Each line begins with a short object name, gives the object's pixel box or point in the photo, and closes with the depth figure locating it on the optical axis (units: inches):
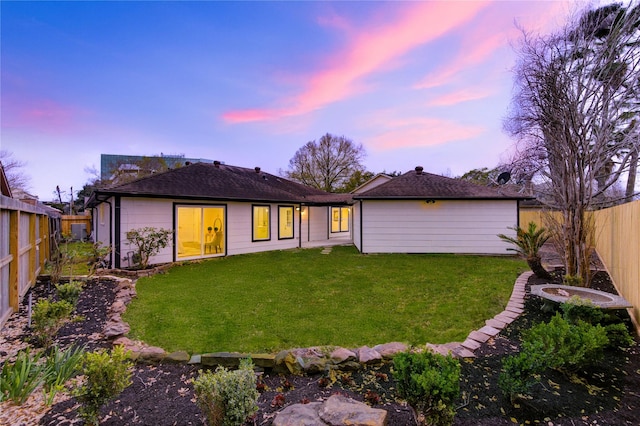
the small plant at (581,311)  140.6
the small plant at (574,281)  211.2
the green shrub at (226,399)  76.9
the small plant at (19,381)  86.4
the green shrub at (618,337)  126.9
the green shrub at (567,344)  102.5
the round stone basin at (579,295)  151.7
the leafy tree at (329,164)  1152.2
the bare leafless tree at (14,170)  939.2
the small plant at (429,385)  75.7
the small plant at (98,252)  290.5
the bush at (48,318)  132.8
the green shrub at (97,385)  79.3
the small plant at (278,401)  94.4
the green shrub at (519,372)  91.7
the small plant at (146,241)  337.4
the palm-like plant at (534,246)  263.0
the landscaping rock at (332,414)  78.9
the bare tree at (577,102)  216.8
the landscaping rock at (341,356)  120.0
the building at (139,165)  1040.8
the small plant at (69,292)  169.8
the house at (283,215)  399.4
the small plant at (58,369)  97.3
